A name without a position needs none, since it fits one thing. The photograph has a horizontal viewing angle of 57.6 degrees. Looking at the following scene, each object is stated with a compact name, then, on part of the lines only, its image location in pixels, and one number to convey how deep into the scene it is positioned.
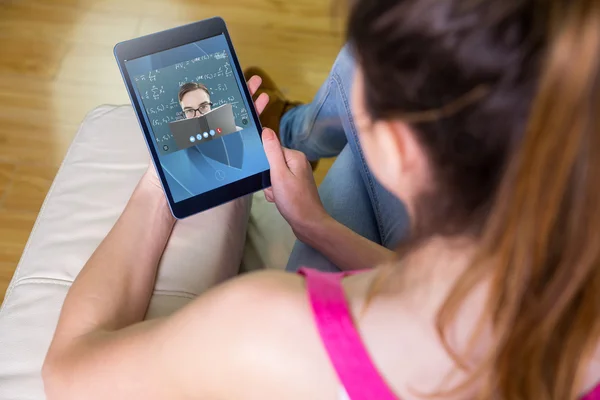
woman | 0.29
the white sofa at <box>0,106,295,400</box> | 0.68
